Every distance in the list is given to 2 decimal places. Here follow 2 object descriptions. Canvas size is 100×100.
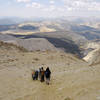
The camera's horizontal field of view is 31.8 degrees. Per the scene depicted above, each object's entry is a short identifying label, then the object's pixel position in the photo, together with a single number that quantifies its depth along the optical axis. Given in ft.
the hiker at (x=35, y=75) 52.27
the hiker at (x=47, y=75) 47.06
